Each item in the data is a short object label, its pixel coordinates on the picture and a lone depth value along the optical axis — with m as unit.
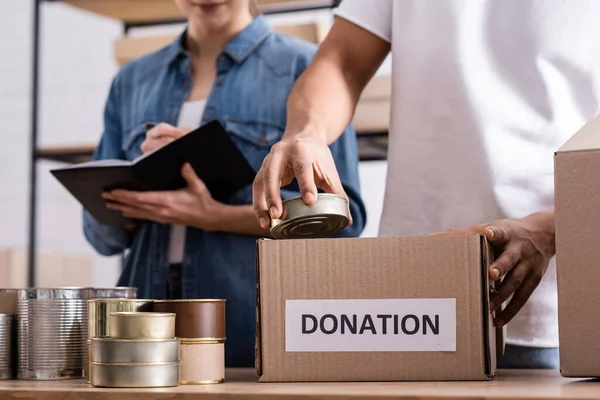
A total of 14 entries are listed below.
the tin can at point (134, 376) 1.32
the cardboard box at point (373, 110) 3.21
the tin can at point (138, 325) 1.33
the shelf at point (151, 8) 3.68
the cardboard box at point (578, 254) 1.32
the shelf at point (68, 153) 3.86
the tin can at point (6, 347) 1.45
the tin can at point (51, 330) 1.43
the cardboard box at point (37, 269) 4.47
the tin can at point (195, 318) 1.37
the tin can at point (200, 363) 1.36
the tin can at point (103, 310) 1.36
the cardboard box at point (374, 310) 1.35
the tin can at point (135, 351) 1.32
